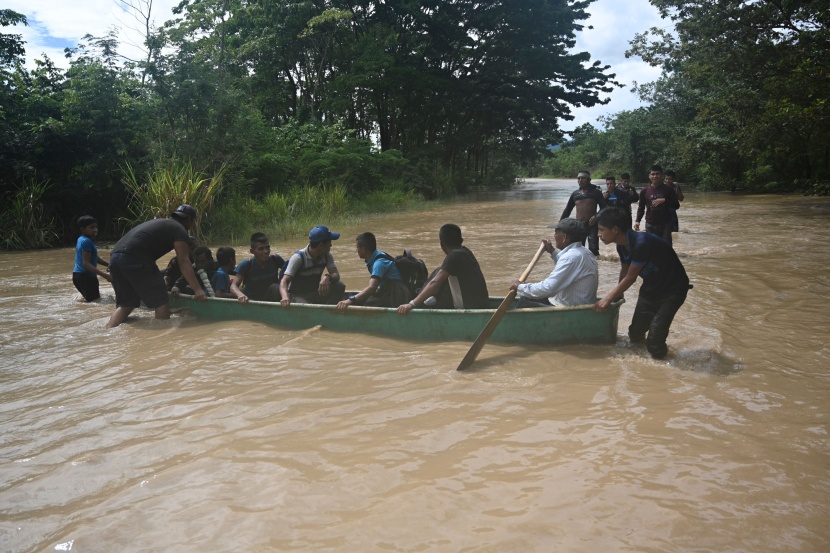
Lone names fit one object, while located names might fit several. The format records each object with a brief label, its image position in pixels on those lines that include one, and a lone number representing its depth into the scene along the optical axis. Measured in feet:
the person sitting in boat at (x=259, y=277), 22.15
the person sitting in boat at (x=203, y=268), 22.94
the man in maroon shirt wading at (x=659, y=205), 28.55
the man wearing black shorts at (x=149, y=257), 21.21
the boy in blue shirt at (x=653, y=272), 16.28
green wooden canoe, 17.33
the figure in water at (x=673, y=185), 29.04
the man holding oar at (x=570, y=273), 17.43
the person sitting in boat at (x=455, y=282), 18.29
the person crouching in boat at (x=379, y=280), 19.76
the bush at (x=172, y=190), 38.70
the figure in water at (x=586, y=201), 30.07
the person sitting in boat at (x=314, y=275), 20.84
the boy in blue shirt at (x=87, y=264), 24.31
